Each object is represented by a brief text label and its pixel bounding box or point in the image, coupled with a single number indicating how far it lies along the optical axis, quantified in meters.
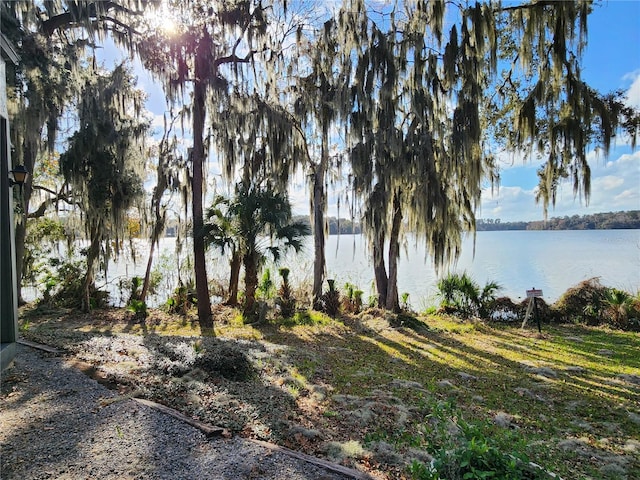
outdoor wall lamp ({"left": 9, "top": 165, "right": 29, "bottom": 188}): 4.07
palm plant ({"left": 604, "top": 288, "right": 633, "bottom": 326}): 8.21
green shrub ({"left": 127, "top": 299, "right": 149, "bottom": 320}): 9.08
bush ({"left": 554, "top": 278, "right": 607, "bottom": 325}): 8.76
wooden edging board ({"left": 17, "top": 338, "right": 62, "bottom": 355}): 4.66
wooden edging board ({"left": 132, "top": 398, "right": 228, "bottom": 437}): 2.79
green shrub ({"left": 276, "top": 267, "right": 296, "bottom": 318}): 8.98
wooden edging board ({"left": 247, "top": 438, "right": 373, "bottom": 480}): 2.32
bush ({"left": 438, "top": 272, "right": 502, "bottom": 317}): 9.43
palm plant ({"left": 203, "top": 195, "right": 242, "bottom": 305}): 8.71
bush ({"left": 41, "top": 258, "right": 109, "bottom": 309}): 9.84
